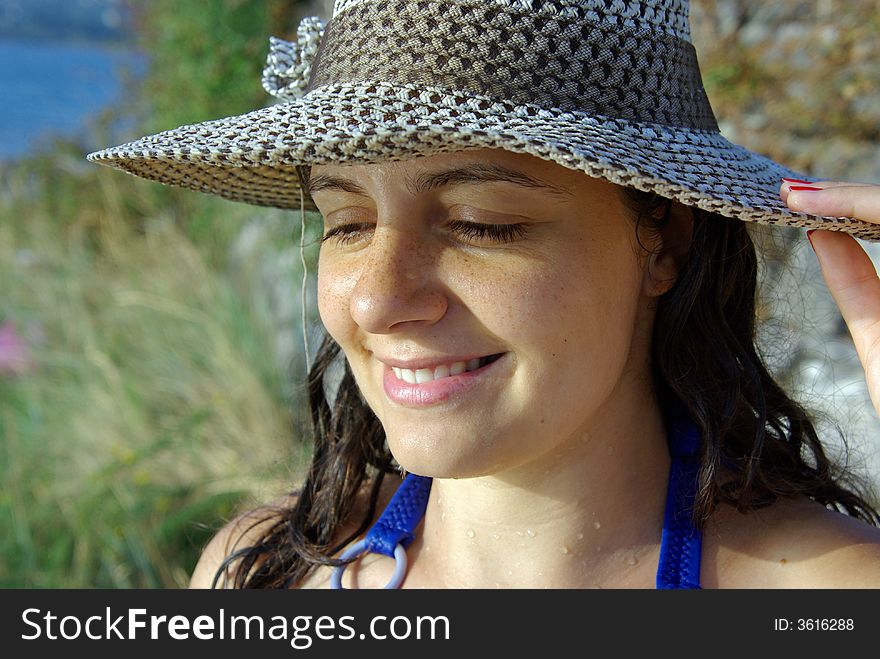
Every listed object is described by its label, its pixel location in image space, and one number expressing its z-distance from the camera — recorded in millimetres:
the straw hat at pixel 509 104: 821
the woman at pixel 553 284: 840
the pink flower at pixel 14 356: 2032
